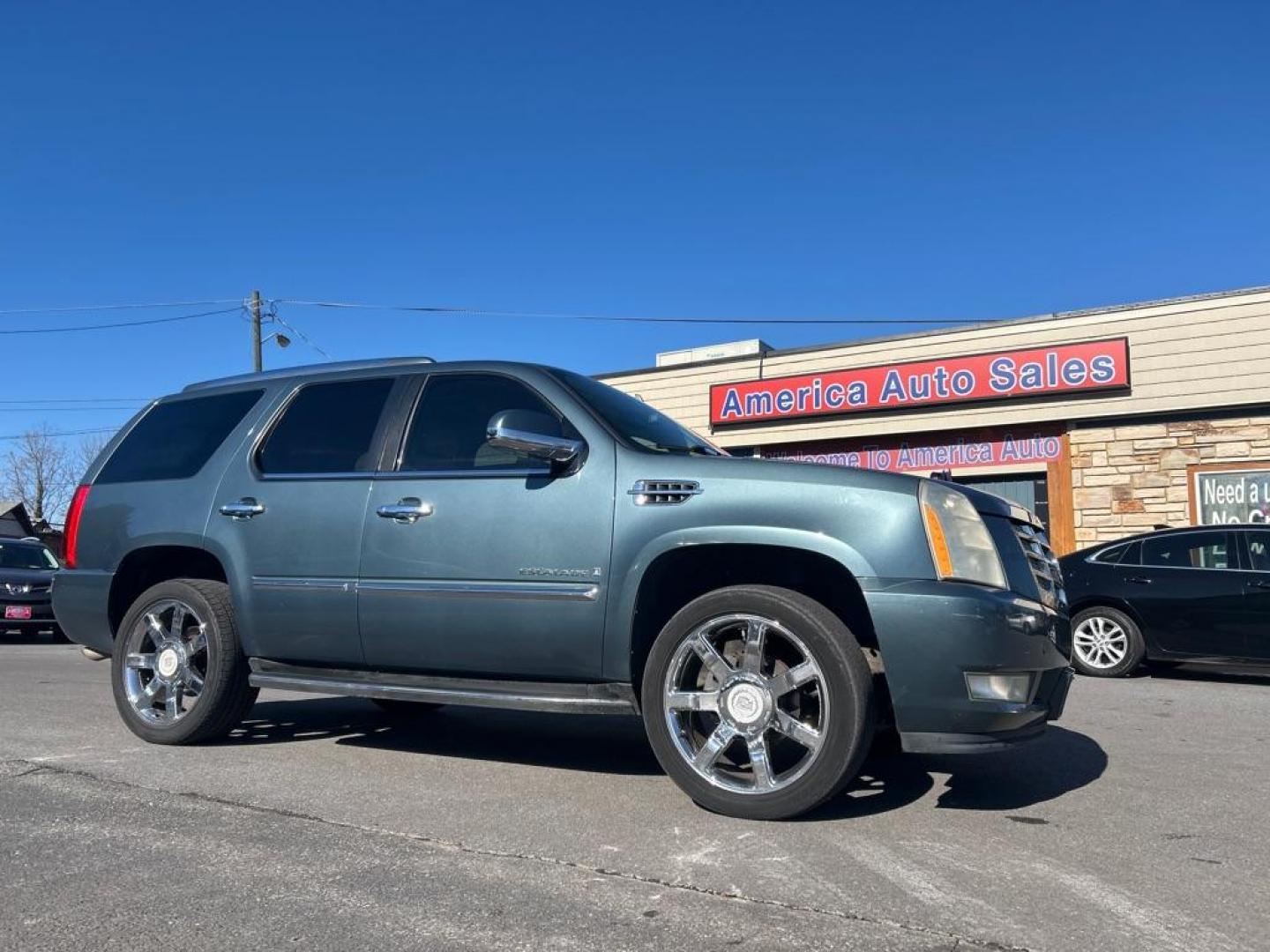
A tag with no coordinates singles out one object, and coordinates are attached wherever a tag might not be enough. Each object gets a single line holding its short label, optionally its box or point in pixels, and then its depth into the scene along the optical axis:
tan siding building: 14.80
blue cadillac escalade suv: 3.71
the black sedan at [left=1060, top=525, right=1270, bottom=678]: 8.43
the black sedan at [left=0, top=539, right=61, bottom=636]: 13.48
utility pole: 28.80
